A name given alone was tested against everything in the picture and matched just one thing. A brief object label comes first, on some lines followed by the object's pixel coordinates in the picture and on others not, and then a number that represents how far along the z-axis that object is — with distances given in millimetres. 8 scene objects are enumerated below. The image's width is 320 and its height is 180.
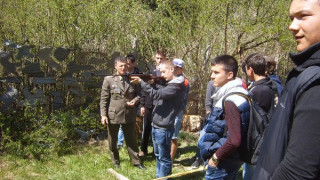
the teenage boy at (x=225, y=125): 2295
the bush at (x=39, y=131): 4773
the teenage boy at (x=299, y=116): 1057
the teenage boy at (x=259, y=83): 3073
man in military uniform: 4484
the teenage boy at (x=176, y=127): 4979
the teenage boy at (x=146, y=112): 5270
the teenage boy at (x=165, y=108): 3684
